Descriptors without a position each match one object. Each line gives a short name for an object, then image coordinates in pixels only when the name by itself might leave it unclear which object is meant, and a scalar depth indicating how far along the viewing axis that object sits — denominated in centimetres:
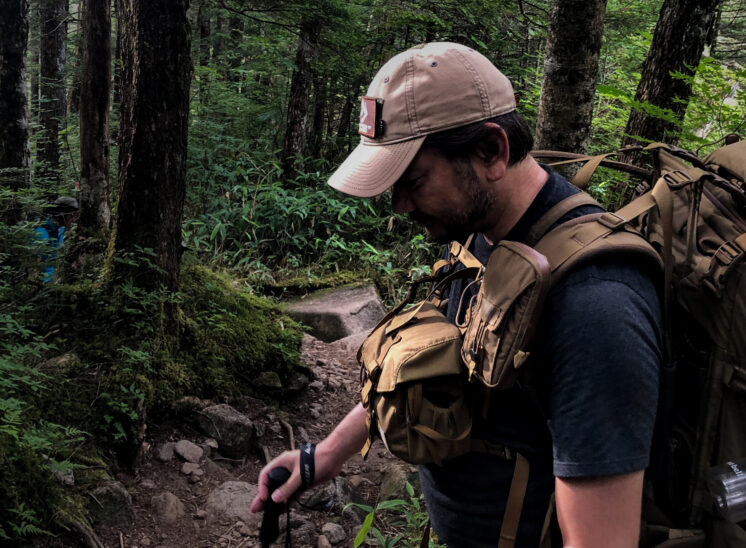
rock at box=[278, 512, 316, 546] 355
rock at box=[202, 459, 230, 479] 402
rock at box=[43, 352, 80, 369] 371
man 116
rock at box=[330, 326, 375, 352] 632
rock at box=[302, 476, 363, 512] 377
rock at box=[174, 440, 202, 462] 402
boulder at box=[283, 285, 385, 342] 663
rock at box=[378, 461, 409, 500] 390
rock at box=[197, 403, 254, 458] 428
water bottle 127
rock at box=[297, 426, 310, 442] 467
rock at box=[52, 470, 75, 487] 310
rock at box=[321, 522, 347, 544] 360
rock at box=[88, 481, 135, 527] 325
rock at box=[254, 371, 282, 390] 491
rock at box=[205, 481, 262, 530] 368
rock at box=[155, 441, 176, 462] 394
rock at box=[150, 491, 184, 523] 355
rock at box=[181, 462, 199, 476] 393
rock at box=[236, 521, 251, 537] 360
